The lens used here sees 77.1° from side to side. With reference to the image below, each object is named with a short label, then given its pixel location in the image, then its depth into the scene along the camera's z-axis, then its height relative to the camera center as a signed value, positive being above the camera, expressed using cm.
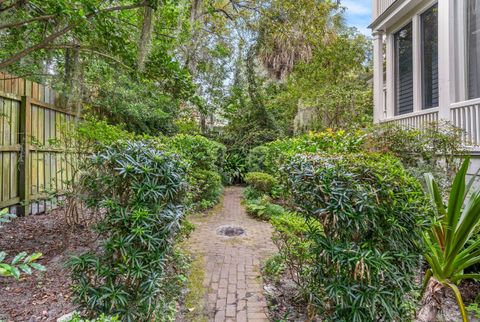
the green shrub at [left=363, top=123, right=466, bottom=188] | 413 +25
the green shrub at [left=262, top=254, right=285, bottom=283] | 350 -123
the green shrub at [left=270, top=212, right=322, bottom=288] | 265 -76
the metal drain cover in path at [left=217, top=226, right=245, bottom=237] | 537 -123
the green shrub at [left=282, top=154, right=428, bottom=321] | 199 -50
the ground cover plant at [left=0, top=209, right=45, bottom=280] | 112 -39
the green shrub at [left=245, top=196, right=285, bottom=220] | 643 -98
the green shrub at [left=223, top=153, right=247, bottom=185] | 1127 -10
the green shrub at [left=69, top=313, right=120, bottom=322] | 132 -71
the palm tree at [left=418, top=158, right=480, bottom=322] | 270 -72
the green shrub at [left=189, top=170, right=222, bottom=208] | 737 -54
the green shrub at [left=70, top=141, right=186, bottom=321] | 213 -50
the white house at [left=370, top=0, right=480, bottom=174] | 458 +186
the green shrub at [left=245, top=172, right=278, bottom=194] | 772 -46
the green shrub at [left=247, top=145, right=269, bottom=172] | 948 +17
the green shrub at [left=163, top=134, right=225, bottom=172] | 734 +39
